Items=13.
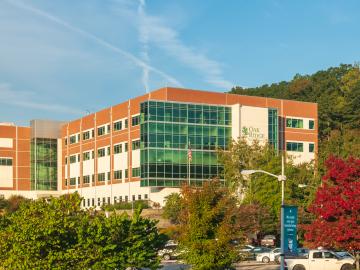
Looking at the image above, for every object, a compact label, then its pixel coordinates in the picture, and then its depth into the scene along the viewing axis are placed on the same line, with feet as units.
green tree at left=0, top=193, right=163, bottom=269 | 95.81
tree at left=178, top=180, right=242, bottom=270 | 115.65
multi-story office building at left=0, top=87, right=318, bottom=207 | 302.45
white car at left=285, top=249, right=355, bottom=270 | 143.74
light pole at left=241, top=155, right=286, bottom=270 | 94.51
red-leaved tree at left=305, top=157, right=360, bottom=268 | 129.70
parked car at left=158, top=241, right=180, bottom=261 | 182.42
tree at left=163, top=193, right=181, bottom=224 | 253.24
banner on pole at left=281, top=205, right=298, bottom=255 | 93.50
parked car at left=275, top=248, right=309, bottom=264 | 150.80
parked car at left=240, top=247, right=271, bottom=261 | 194.46
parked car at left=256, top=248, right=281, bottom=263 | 187.42
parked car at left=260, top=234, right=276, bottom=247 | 234.44
